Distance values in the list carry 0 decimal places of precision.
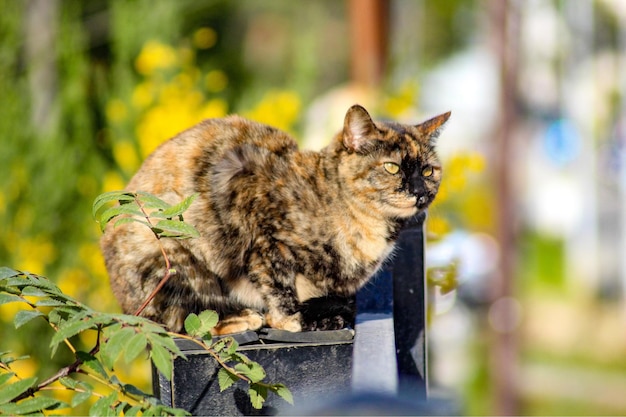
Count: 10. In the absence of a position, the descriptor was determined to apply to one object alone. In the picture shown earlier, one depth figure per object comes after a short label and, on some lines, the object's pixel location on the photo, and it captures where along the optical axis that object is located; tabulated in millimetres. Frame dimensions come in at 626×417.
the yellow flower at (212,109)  7961
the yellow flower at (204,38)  11029
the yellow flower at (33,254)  7559
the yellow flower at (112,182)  7516
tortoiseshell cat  3992
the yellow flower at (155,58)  8016
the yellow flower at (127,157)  7875
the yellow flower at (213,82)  9611
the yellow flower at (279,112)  8094
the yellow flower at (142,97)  8227
